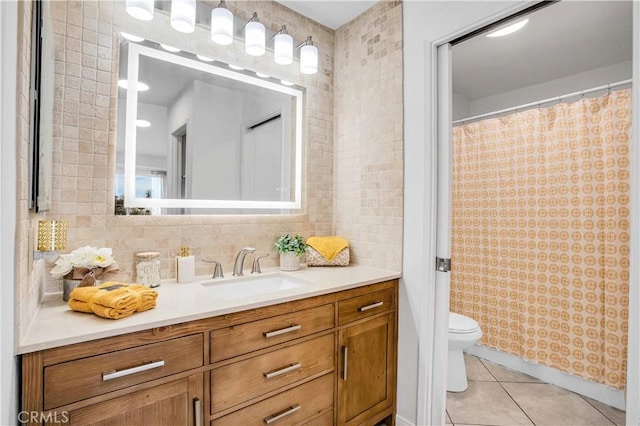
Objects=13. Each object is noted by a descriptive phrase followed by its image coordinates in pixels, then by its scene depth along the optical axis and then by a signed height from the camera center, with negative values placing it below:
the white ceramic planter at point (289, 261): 1.89 -0.29
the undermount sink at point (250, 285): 1.61 -0.39
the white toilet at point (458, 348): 2.13 -0.89
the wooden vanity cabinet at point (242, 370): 0.91 -0.56
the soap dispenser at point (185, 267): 1.55 -0.27
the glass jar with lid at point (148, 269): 1.45 -0.26
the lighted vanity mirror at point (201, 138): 1.52 +0.40
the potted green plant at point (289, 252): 1.89 -0.23
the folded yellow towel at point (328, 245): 1.98 -0.20
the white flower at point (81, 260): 1.20 -0.19
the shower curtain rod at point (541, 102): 1.98 +0.79
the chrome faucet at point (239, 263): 1.74 -0.28
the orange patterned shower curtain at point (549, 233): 1.98 -0.13
